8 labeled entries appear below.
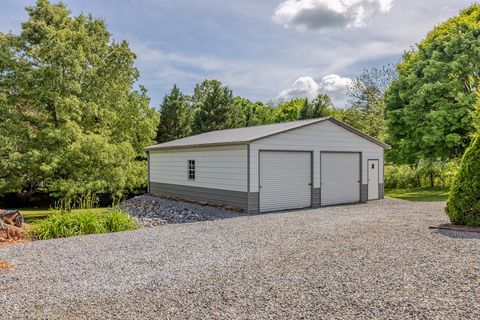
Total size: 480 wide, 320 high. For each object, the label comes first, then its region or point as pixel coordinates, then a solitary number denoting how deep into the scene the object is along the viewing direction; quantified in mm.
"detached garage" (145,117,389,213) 12258
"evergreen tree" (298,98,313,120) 31516
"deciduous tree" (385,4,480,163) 19000
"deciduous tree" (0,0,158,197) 13742
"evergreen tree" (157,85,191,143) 28672
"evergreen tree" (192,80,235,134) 30350
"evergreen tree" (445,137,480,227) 8328
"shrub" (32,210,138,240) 8500
